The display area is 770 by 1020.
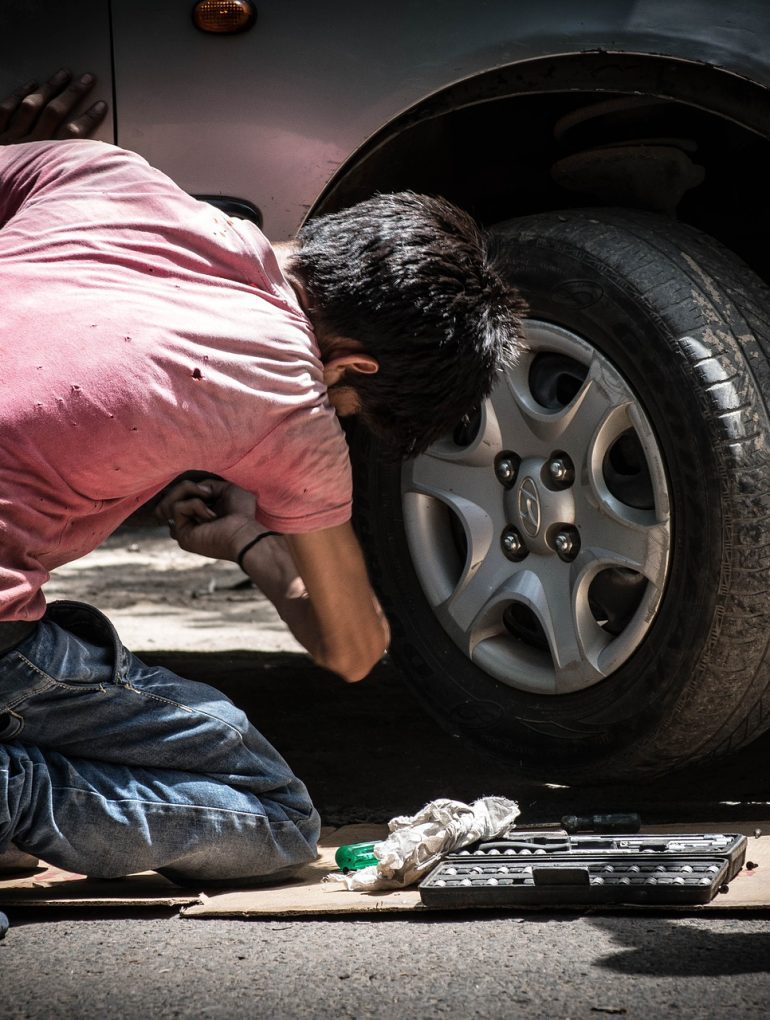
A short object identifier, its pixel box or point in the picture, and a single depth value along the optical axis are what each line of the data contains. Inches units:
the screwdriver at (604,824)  179.9
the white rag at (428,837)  165.9
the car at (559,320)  185.5
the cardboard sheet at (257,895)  156.6
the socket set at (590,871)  152.4
